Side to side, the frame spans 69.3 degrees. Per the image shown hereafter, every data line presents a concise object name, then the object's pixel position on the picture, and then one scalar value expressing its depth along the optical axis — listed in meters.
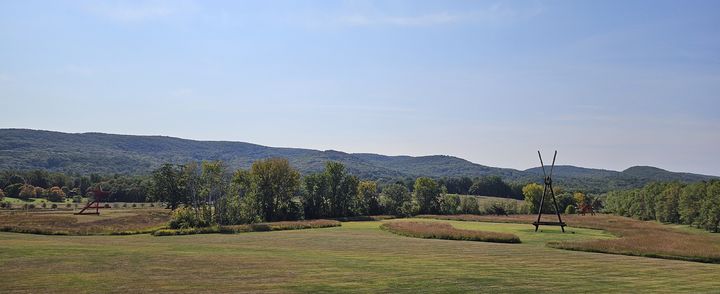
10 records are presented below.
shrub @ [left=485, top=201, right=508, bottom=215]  129.12
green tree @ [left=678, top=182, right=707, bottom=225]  91.94
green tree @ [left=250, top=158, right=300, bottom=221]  95.84
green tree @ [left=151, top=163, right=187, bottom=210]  101.00
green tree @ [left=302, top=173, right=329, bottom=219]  105.88
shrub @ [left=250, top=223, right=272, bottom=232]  70.00
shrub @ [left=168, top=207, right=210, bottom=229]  64.56
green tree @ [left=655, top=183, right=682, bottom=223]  102.62
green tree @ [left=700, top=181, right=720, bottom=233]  80.62
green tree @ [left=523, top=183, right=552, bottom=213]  142.62
